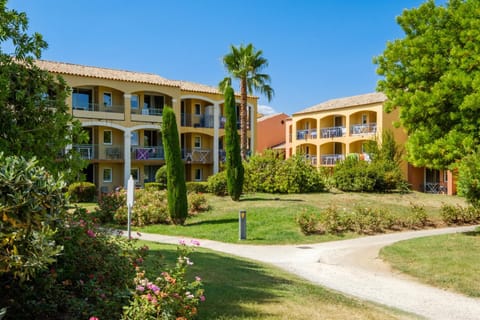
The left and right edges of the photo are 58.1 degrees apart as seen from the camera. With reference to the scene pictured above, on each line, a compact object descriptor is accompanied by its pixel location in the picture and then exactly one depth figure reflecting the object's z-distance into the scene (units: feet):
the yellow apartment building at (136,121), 105.50
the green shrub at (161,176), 97.96
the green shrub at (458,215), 60.13
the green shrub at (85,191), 83.35
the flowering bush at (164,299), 14.38
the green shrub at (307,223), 51.29
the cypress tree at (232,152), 68.90
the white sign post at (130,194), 37.29
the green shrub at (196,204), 64.80
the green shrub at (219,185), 76.89
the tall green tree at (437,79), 49.83
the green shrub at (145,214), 58.80
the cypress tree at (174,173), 56.85
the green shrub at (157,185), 94.79
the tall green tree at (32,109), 18.80
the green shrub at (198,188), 82.40
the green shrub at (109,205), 58.54
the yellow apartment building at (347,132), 118.42
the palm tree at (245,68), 106.52
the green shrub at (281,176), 79.66
